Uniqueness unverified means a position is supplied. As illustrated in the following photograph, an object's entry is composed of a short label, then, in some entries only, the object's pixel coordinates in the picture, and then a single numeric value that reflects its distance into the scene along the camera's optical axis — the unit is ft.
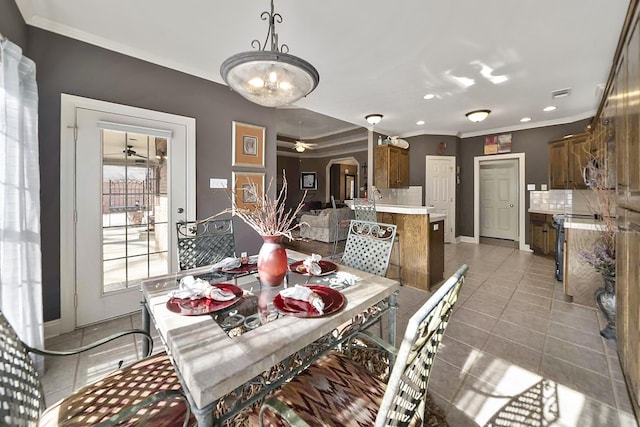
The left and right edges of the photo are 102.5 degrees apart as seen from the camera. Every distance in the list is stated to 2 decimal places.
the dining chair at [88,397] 2.48
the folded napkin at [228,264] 5.19
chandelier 4.11
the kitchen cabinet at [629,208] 4.13
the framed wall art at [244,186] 10.69
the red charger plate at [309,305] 3.45
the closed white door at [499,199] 20.85
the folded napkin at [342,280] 4.51
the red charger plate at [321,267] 5.18
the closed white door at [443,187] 19.86
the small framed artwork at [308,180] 32.40
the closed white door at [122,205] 7.59
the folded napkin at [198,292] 3.83
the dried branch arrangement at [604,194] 7.63
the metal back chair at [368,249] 5.97
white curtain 4.95
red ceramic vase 4.42
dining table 2.45
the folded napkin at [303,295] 3.56
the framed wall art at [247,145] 10.59
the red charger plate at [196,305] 3.49
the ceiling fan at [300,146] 21.47
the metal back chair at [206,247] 6.34
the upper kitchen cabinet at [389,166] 17.62
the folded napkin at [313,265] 5.06
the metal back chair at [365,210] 11.40
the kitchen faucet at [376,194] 17.52
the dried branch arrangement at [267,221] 4.54
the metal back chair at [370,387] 2.14
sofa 19.69
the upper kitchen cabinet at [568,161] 13.74
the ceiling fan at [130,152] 8.28
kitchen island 10.46
